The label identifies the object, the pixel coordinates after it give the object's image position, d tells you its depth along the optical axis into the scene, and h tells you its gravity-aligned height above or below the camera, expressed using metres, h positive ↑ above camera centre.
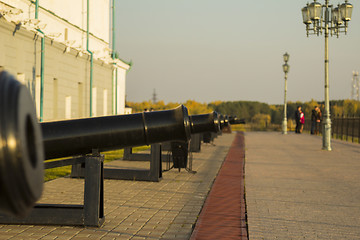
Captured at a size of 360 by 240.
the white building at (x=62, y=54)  24.06 +4.01
